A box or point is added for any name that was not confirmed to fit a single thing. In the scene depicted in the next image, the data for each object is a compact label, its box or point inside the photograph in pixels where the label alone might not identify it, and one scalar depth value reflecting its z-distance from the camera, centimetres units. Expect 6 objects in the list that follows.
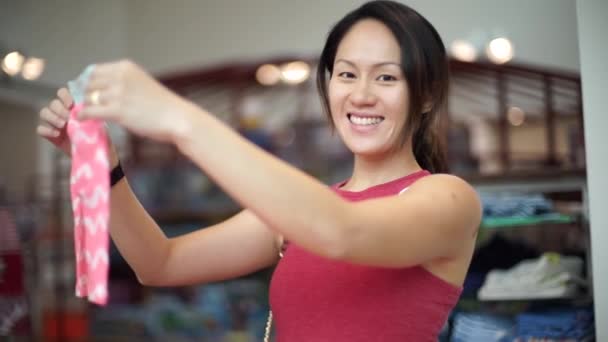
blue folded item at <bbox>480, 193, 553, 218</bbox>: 279
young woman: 89
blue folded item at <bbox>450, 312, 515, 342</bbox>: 268
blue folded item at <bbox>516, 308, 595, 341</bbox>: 250
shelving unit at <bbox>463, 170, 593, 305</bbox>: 267
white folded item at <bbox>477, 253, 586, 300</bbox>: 259
